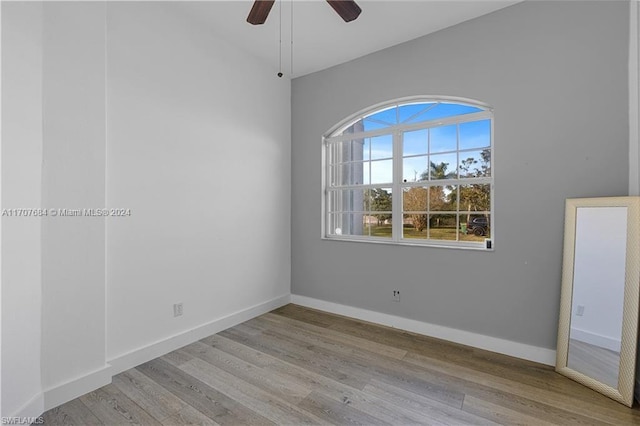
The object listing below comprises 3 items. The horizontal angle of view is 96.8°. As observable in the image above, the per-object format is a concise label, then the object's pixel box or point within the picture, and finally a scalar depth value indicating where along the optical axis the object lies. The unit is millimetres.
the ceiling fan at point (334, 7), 1841
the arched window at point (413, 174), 2826
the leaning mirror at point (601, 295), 1924
